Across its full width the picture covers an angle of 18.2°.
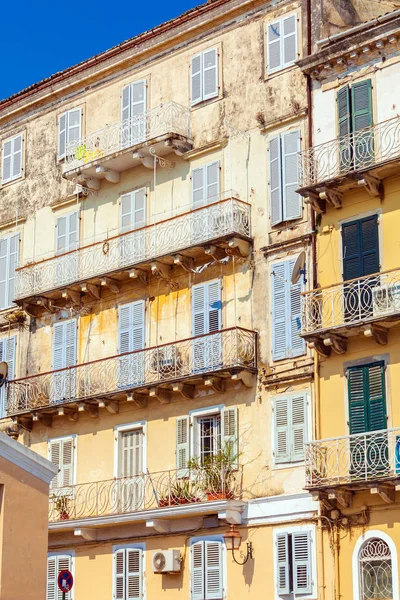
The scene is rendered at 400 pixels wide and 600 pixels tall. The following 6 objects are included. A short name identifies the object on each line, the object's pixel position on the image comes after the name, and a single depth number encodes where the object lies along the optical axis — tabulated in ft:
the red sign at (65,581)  81.87
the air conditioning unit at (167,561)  95.86
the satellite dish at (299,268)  93.81
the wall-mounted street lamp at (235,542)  92.48
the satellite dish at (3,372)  110.63
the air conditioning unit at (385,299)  86.17
